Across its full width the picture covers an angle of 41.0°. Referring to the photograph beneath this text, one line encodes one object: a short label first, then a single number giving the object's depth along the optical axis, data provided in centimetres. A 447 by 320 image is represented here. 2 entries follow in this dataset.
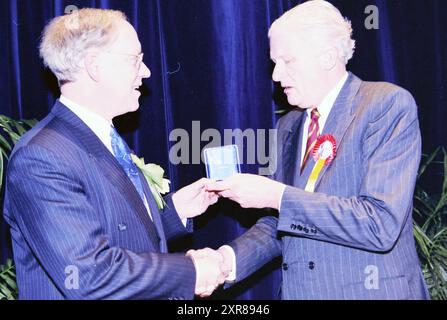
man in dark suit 196
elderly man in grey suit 218
